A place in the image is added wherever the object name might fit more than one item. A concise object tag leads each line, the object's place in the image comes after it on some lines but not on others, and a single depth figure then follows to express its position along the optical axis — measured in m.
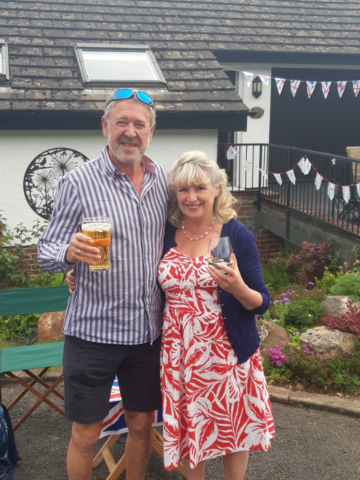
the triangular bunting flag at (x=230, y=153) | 9.09
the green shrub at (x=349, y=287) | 5.16
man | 2.39
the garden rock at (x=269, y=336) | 4.59
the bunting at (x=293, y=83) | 9.34
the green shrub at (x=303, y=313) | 5.14
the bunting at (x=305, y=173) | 6.71
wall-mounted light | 10.08
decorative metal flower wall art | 7.20
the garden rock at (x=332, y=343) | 4.40
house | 7.18
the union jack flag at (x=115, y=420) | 3.05
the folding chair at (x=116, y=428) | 2.99
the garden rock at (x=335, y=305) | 4.97
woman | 2.51
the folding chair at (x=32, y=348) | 3.39
